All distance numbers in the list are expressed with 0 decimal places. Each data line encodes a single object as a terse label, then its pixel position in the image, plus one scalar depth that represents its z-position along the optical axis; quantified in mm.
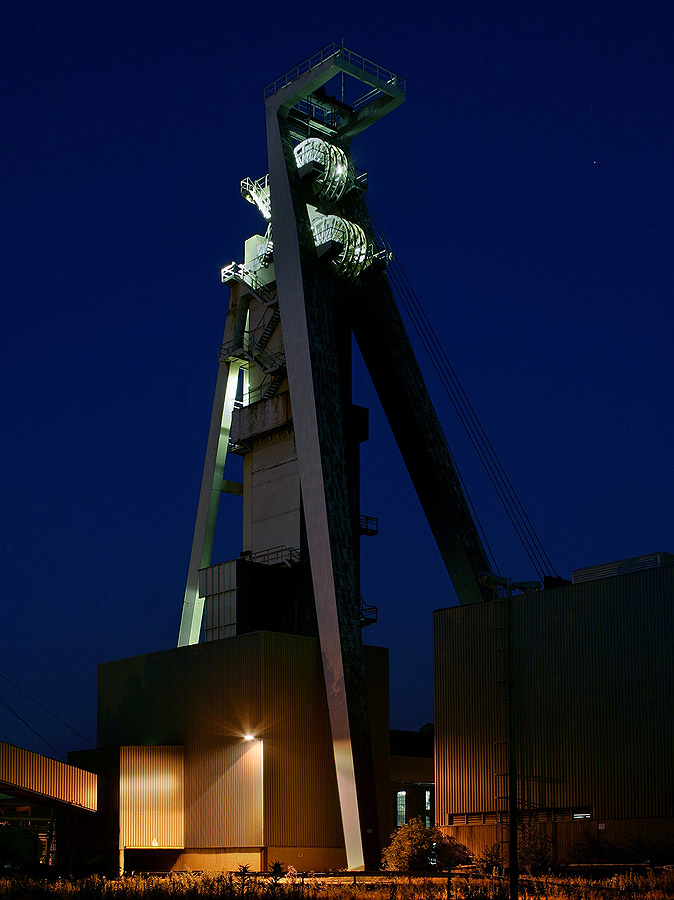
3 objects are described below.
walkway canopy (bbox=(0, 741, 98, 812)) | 40000
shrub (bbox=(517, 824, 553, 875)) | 33156
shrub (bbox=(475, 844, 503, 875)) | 31634
